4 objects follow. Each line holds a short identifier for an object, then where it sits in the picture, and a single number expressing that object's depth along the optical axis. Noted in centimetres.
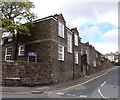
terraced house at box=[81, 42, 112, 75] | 2869
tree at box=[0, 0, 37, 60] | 1492
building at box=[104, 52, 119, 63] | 9201
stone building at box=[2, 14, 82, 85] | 1326
